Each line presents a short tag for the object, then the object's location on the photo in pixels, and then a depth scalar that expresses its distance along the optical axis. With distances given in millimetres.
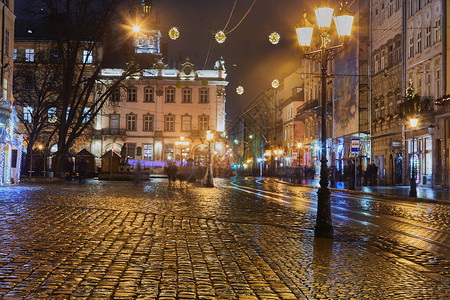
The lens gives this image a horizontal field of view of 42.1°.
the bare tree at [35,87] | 42188
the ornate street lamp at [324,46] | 9695
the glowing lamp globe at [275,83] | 40991
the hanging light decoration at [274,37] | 24906
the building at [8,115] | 26828
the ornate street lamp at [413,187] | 23327
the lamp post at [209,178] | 32875
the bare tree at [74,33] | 34719
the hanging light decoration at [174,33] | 28300
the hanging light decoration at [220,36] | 25609
